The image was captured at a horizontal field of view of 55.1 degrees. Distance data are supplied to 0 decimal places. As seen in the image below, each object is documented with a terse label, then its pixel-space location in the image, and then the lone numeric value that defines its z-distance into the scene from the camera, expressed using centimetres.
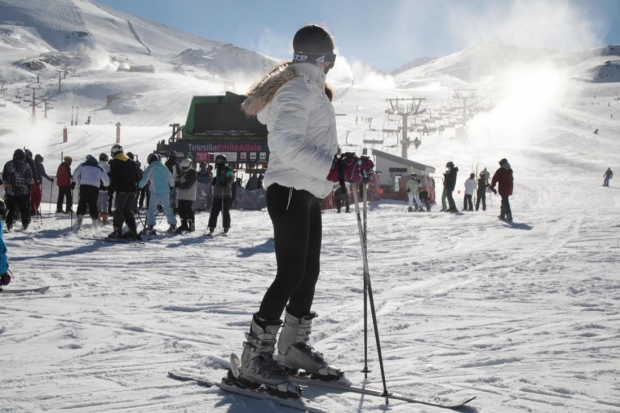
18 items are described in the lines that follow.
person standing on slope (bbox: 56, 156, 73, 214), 1429
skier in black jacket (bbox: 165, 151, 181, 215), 1351
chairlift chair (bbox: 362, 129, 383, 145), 4825
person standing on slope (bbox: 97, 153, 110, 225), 1250
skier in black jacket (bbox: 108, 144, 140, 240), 998
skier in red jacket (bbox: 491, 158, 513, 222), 1379
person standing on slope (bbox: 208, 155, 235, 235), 1148
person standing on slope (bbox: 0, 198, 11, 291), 513
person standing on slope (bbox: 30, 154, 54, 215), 1273
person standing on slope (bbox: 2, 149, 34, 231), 1013
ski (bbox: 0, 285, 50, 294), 528
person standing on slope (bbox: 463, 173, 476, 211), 1941
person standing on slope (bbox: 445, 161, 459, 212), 1731
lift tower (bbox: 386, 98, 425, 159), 4648
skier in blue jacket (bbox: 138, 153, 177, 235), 1066
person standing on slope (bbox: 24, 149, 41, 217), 1227
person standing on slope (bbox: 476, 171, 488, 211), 1983
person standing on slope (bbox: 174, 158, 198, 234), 1141
